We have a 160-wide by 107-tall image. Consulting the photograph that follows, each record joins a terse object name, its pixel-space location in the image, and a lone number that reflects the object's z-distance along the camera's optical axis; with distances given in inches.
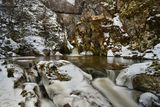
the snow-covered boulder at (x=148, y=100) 145.9
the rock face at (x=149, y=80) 176.1
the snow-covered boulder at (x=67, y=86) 161.8
